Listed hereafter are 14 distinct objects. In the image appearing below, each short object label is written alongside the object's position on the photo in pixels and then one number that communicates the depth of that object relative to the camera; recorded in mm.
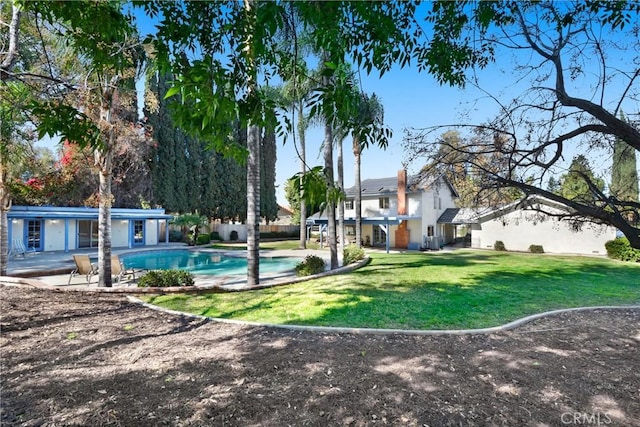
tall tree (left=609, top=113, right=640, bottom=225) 5613
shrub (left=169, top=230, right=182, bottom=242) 38344
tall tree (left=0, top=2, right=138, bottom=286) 3270
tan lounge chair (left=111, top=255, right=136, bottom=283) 12562
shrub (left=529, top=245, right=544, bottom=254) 25562
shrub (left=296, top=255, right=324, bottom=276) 14023
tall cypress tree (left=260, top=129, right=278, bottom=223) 46250
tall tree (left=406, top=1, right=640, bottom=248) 4422
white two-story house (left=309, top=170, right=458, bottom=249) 29594
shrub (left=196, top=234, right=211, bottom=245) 34156
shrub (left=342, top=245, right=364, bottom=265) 17672
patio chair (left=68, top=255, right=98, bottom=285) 12633
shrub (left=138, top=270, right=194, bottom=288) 10484
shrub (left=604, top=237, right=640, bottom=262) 19328
